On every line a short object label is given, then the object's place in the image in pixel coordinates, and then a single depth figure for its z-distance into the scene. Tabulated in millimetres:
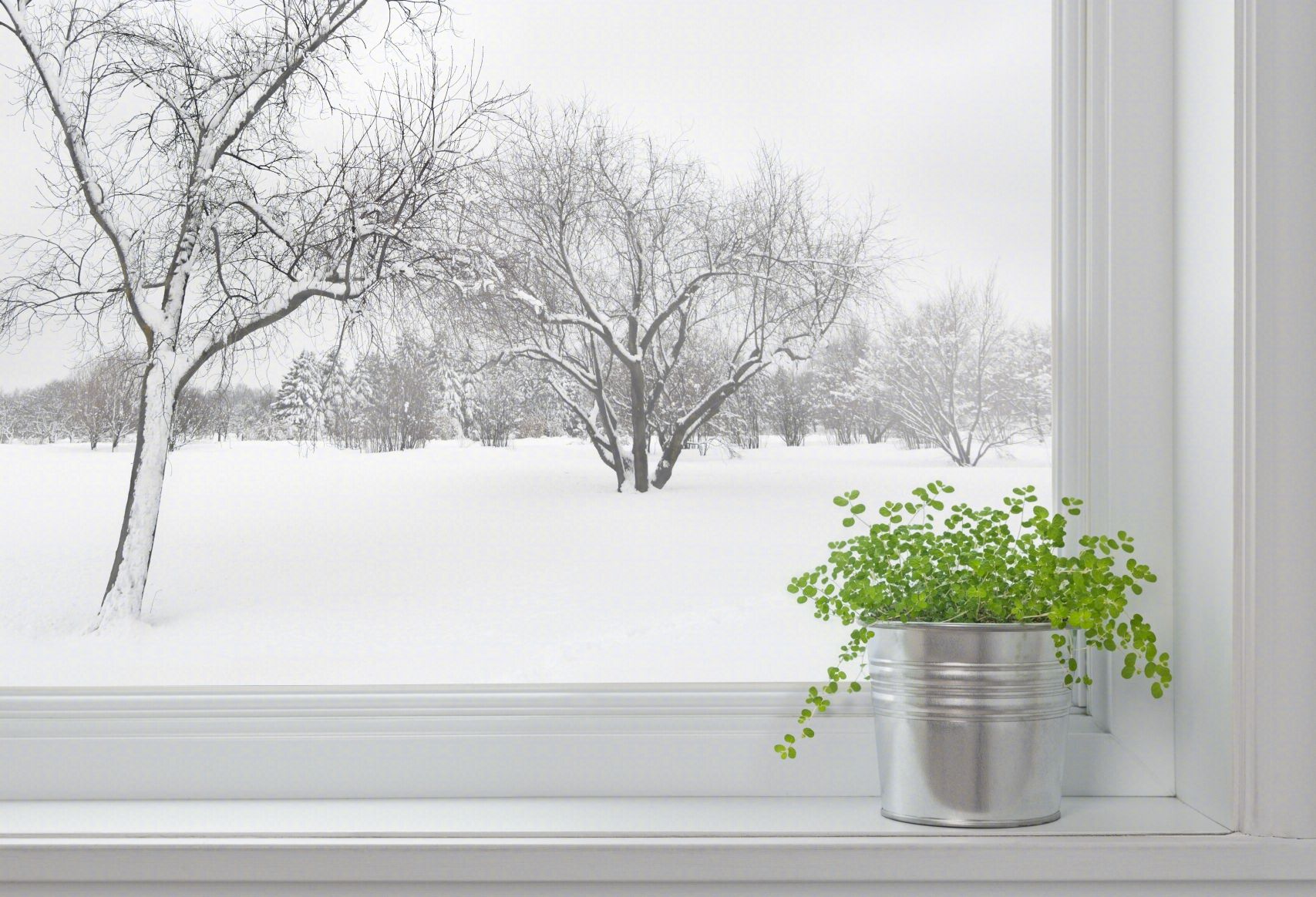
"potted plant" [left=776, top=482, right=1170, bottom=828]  946
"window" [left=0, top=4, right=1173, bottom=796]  1108
